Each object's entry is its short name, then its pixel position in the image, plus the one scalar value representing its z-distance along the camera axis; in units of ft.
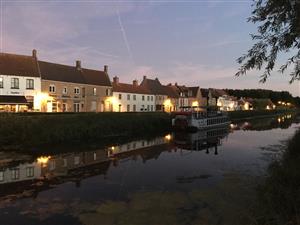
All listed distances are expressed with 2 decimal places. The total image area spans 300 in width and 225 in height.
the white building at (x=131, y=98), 152.03
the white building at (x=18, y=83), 96.62
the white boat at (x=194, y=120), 106.90
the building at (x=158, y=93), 185.19
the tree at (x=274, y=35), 21.37
